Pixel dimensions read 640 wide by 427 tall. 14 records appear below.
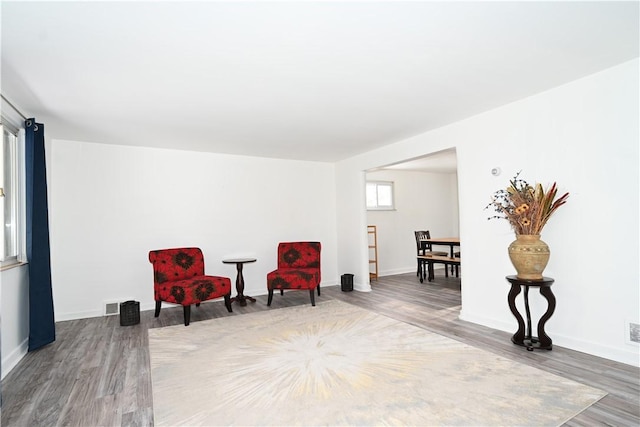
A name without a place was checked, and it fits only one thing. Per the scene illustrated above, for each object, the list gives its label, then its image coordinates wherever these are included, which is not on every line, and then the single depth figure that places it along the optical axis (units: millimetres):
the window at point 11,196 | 3285
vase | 2979
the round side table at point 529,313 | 2965
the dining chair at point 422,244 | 6969
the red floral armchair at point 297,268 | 4884
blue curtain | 3312
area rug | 2061
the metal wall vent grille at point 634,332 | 2650
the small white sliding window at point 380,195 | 7637
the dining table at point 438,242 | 6443
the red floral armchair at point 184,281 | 4102
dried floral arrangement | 3039
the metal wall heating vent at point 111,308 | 4672
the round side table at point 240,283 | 5055
